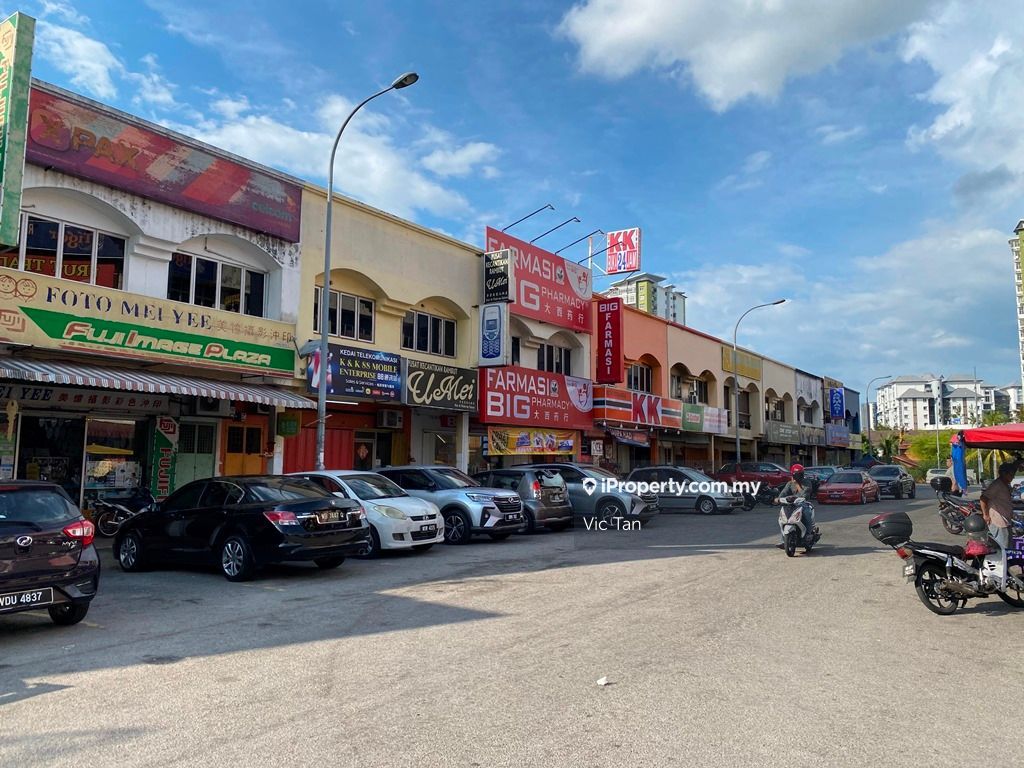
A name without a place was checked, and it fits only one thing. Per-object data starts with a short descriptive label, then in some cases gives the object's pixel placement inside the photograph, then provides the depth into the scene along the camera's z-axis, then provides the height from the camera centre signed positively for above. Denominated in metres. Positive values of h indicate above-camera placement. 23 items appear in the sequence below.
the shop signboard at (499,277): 25.16 +5.81
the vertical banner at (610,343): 30.67 +4.57
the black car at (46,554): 7.43 -0.99
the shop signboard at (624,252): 36.75 +9.76
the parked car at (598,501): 19.80 -1.01
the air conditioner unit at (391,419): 23.42 +1.13
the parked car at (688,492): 25.12 -0.96
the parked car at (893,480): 36.06 -0.69
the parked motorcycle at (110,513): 16.45 -1.25
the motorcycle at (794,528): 13.92 -1.14
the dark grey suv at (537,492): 18.06 -0.75
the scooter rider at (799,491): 14.38 -0.51
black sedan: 10.85 -1.04
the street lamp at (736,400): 38.53 +3.01
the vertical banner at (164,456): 17.94 -0.05
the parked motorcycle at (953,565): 8.64 -1.09
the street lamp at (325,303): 16.98 +3.42
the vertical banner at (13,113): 12.48 +5.39
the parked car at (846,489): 31.19 -0.98
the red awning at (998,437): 9.16 +0.34
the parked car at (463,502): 15.87 -0.88
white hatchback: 13.48 -0.94
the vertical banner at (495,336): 24.58 +3.82
